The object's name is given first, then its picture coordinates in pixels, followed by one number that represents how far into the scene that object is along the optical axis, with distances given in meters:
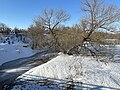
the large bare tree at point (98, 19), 9.93
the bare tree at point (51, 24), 11.94
